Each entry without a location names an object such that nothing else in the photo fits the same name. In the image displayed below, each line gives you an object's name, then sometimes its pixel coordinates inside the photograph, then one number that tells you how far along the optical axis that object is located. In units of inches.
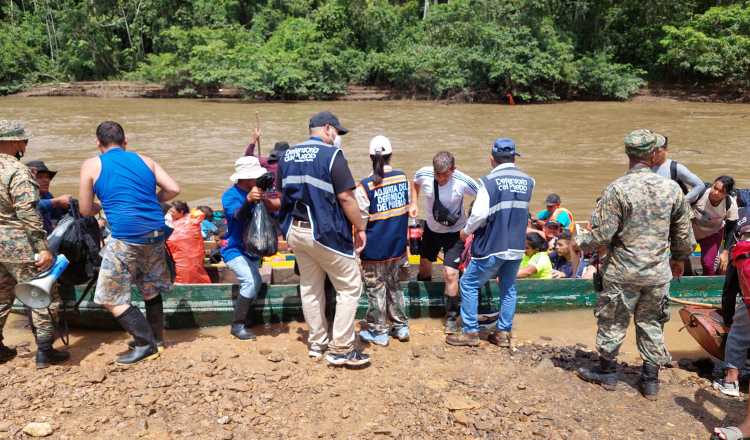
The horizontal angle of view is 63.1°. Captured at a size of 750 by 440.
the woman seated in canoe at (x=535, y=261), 243.6
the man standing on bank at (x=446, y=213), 193.9
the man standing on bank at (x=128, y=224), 163.3
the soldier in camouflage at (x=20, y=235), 165.0
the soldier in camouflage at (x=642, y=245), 154.9
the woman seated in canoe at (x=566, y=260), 257.6
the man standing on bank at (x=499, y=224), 182.5
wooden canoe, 211.8
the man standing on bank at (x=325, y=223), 159.9
